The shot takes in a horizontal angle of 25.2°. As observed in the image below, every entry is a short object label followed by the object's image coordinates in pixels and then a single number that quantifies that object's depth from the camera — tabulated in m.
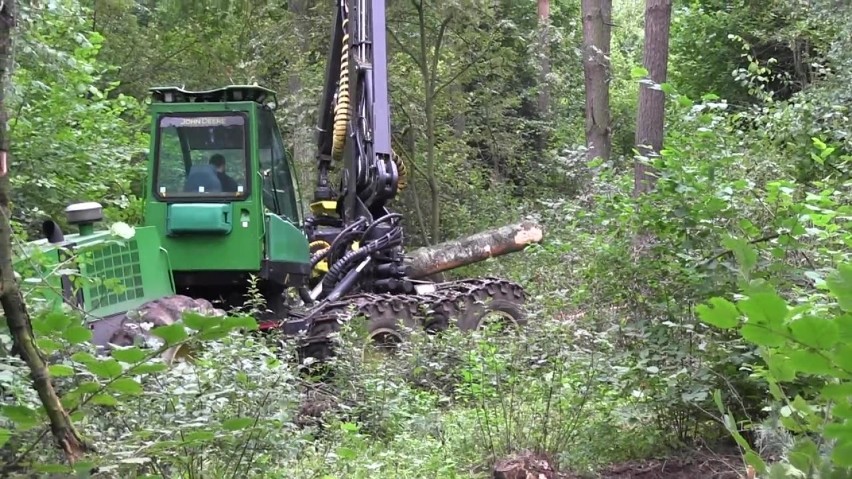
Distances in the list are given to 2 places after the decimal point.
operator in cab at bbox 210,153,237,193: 19.73
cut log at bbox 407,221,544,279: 24.65
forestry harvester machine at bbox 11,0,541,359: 18.81
